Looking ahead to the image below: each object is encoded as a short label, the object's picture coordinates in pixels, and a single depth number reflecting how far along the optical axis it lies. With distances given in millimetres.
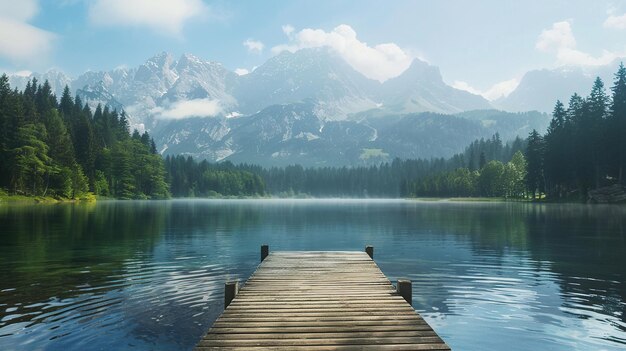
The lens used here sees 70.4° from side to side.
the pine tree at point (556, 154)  125312
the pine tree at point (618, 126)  105875
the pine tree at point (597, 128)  109812
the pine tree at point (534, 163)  142238
